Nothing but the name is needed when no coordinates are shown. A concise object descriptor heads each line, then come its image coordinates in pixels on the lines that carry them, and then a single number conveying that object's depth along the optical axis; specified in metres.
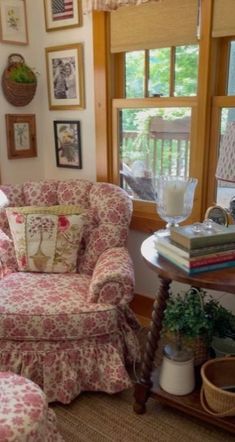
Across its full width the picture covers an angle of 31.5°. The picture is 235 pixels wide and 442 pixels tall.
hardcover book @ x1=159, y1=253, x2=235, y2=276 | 1.46
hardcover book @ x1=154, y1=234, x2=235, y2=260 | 1.47
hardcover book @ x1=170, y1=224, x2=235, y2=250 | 1.48
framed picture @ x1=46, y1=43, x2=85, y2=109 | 2.60
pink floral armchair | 1.85
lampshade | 1.49
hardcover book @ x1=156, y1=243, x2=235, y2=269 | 1.46
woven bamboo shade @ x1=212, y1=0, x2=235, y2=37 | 1.92
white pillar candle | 1.70
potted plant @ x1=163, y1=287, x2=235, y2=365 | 1.75
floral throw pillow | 2.21
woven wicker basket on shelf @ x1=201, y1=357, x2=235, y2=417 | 1.62
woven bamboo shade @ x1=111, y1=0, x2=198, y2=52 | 2.07
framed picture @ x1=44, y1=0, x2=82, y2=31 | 2.53
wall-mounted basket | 2.62
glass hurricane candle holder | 1.70
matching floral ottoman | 1.21
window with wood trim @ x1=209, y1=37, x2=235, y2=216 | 2.09
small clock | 1.72
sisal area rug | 1.73
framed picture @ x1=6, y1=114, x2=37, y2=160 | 2.75
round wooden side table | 1.42
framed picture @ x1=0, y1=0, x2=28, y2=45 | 2.60
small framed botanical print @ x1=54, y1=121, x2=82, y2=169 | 2.75
